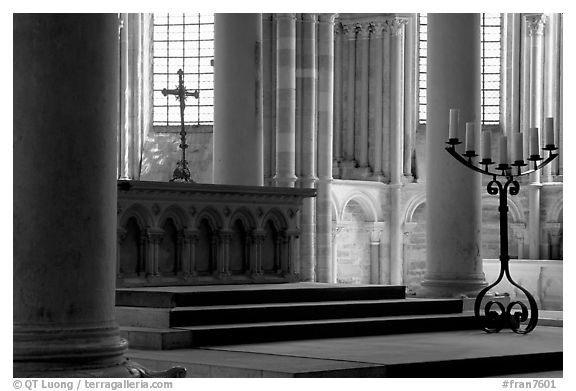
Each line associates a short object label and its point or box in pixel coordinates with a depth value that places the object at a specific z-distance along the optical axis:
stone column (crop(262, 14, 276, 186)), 23.58
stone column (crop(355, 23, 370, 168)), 25.86
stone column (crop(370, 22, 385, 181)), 25.77
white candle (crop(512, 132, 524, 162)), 10.04
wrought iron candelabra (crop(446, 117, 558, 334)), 10.01
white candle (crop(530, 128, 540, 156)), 9.77
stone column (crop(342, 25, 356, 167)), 25.98
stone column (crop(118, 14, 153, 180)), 25.33
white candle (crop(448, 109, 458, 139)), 10.18
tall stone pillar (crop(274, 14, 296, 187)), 22.94
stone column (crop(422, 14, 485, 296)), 11.52
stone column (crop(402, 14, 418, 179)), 26.06
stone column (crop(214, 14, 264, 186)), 12.87
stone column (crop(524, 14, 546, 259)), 26.00
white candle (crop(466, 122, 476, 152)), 10.10
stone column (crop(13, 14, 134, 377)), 5.70
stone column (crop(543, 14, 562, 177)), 26.14
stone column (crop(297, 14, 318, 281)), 23.34
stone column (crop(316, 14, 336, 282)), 23.47
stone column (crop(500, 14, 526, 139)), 26.41
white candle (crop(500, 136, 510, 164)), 10.10
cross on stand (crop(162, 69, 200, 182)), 21.31
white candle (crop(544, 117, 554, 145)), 9.77
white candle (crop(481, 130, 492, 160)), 10.02
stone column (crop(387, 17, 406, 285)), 25.69
